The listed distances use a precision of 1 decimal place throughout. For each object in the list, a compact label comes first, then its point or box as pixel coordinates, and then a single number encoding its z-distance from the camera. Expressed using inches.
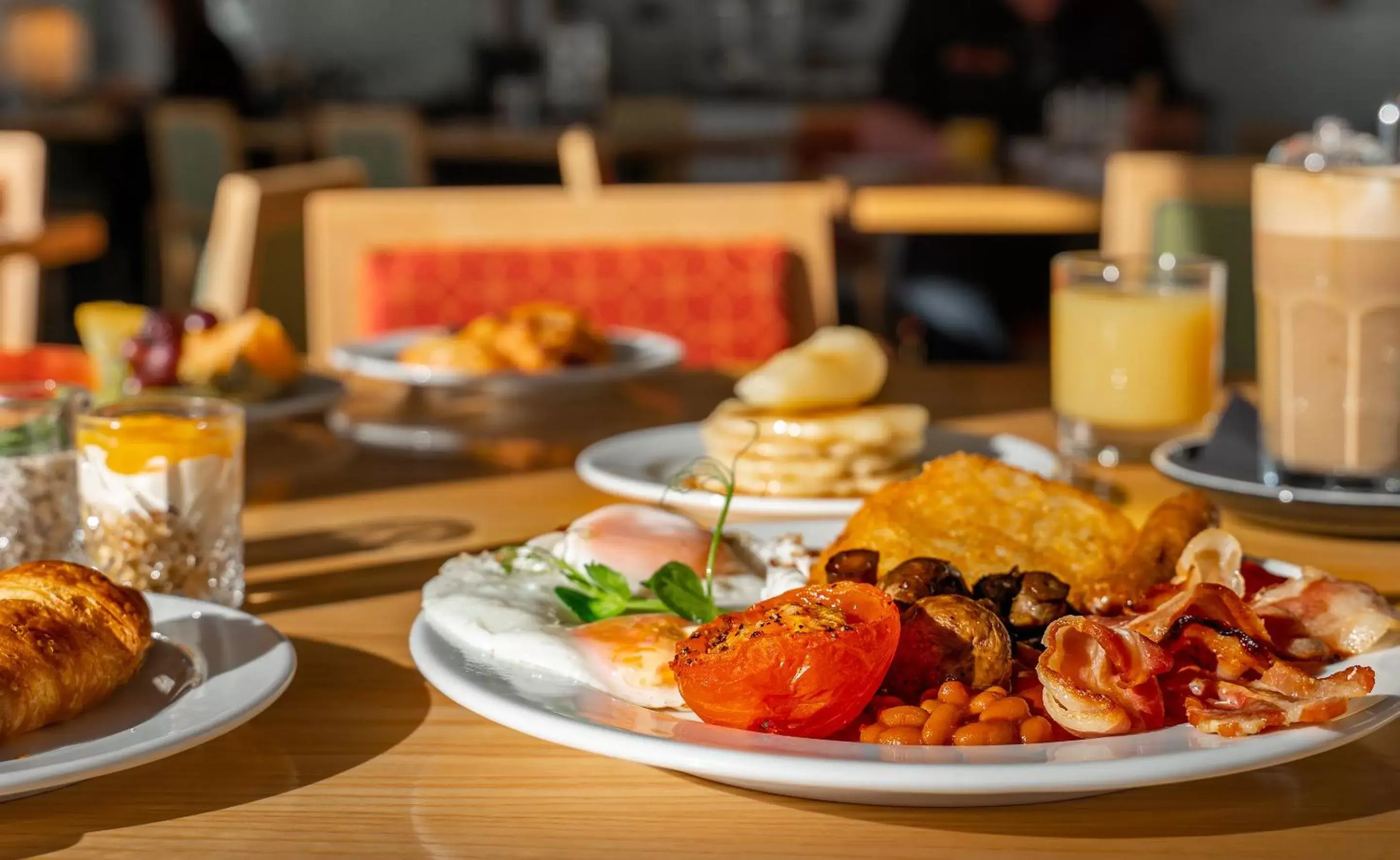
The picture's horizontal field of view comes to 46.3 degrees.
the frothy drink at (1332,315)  44.1
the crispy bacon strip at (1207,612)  27.8
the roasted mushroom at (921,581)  29.0
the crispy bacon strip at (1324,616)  28.6
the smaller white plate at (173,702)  24.0
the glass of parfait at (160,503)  36.5
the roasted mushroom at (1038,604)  29.3
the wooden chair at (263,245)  90.5
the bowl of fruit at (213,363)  57.6
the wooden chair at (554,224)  92.9
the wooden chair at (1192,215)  91.6
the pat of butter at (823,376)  48.1
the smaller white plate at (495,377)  60.0
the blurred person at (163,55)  343.0
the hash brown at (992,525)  33.8
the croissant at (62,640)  25.7
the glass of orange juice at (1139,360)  54.8
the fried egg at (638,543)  32.9
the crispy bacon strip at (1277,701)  24.6
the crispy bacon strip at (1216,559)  31.3
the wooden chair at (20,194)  124.3
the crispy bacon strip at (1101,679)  24.9
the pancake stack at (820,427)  46.3
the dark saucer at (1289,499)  42.5
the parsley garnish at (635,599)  30.4
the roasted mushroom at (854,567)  30.4
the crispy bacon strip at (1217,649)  26.4
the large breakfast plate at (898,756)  22.7
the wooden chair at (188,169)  257.4
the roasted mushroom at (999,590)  29.8
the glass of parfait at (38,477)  37.3
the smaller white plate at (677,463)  42.9
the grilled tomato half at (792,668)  24.9
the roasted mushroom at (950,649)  26.7
